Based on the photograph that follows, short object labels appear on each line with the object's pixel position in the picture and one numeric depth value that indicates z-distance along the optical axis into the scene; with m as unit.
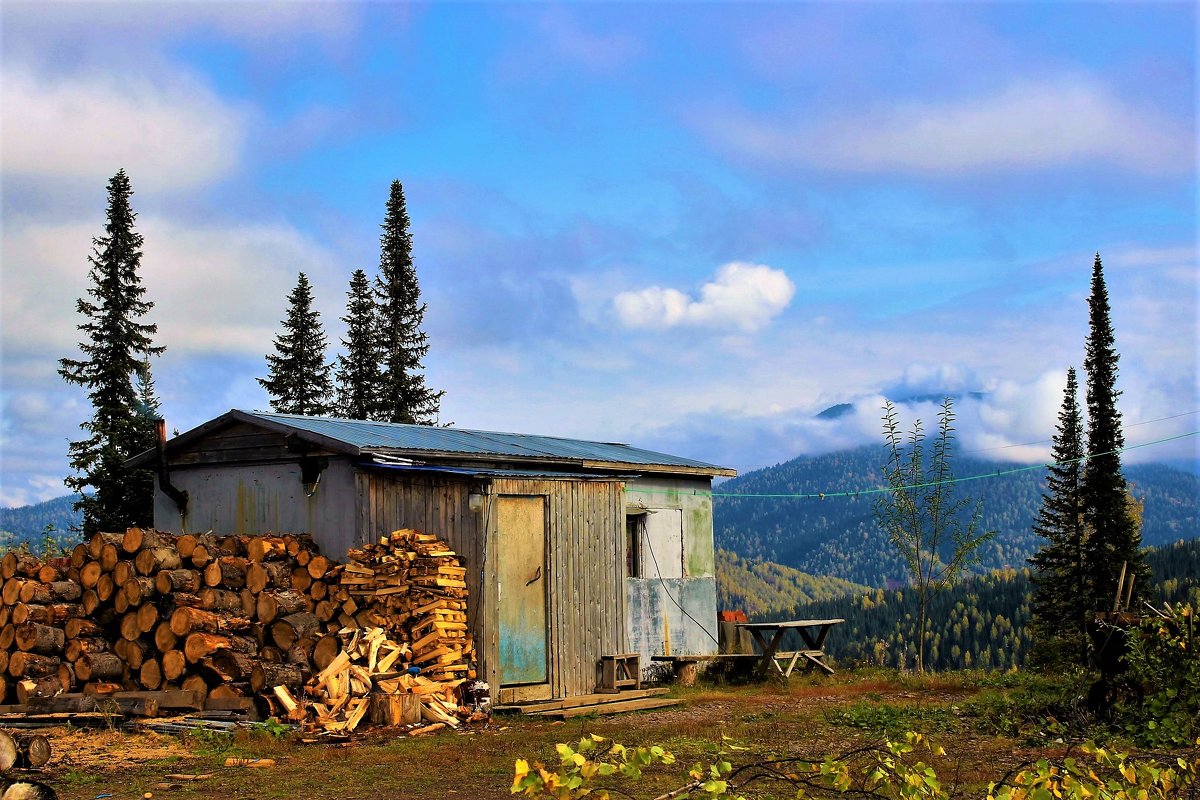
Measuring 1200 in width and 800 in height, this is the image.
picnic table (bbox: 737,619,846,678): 20.42
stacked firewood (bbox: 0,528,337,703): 14.30
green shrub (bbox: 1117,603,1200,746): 11.97
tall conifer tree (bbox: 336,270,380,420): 38.53
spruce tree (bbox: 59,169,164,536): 30.19
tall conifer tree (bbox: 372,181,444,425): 38.12
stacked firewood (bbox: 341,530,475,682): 15.16
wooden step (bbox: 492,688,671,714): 15.21
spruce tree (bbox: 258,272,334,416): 38.28
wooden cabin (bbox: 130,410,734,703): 16.06
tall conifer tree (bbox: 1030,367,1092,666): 42.09
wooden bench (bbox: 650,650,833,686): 20.14
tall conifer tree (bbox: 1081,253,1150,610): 41.97
